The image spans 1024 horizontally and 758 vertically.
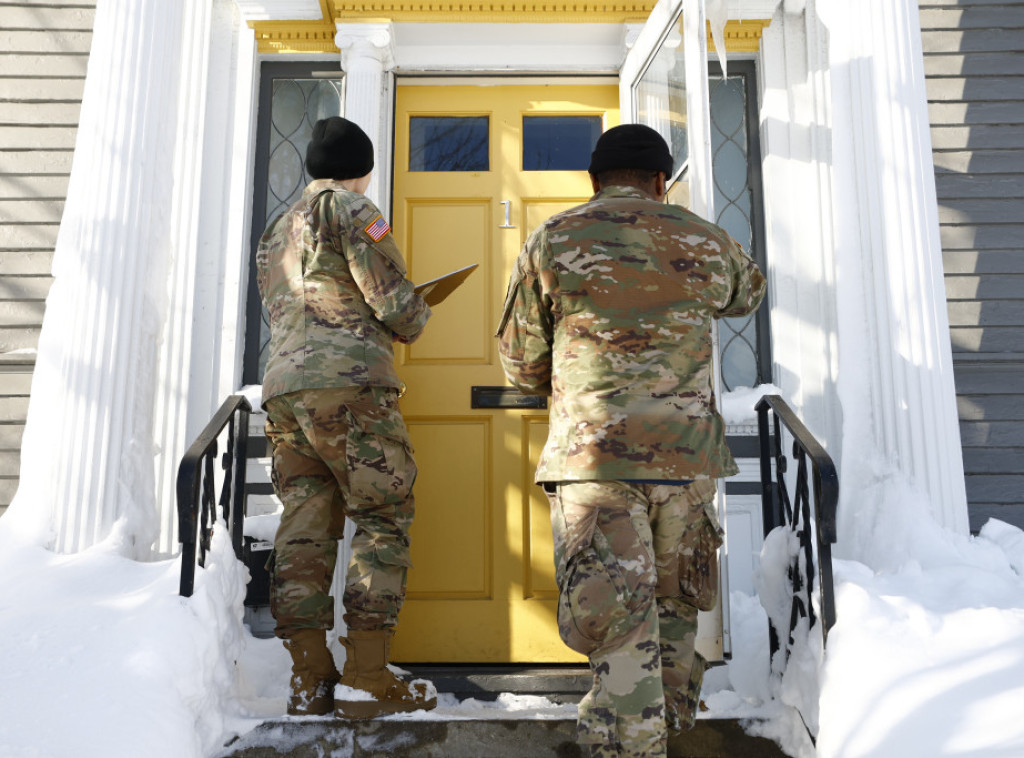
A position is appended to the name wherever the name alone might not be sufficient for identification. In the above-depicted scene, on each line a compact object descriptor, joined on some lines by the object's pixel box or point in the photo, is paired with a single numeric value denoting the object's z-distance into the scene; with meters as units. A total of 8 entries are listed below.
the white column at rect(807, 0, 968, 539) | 3.25
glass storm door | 3.08
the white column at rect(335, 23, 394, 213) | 3.94
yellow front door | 3.66
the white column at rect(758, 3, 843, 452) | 3.84
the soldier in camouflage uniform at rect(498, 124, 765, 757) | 2.06
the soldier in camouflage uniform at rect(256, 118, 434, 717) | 2.63
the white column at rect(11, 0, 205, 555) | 3.16
